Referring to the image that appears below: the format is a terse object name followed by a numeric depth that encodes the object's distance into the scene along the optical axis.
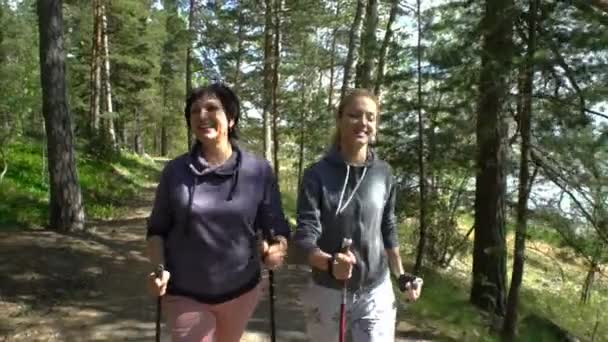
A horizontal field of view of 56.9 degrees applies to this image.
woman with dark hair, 2.61
